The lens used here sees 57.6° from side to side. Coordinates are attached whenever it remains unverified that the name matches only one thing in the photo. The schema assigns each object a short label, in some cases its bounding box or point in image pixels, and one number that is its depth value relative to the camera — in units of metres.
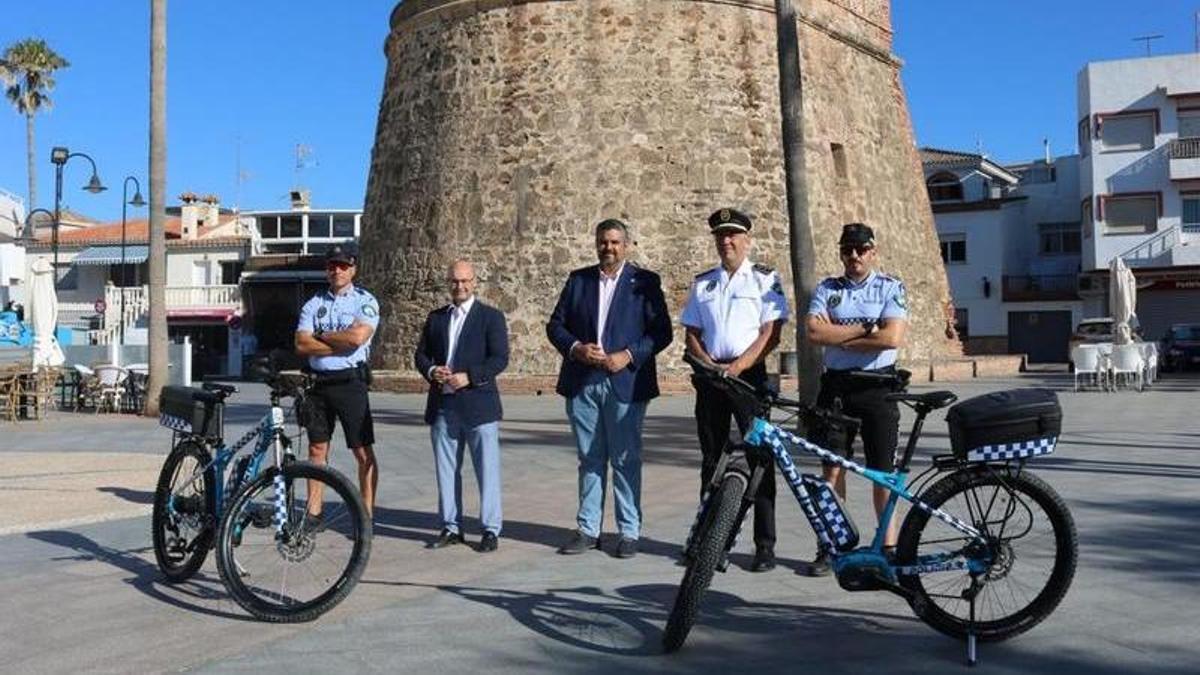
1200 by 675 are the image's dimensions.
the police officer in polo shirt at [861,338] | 5.11
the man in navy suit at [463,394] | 6.23
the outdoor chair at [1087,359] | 19.27
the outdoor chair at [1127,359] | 19.59
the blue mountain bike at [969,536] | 4.09
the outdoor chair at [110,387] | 16.84
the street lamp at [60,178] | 27.02
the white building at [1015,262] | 42.06
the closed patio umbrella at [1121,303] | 20.70
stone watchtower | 20.09
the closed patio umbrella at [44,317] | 16.38
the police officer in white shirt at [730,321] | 5.58
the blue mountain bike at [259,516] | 4.66
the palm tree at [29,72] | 46.31
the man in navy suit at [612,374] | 6.02
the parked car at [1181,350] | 32.28
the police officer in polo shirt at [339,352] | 6.07
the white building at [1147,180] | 37.38
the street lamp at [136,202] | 34.62
